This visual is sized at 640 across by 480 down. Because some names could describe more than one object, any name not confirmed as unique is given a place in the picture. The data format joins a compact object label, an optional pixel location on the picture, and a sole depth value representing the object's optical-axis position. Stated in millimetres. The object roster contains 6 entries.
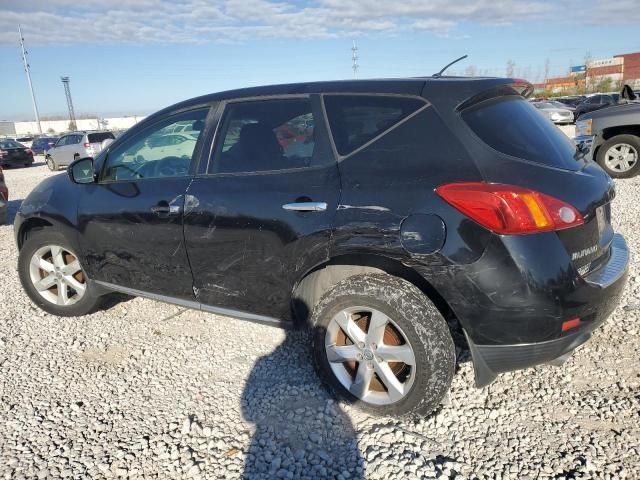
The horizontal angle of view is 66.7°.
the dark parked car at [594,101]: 24809
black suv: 2221
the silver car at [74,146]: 18209
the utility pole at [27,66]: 44956
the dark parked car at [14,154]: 20859
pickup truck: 8398
